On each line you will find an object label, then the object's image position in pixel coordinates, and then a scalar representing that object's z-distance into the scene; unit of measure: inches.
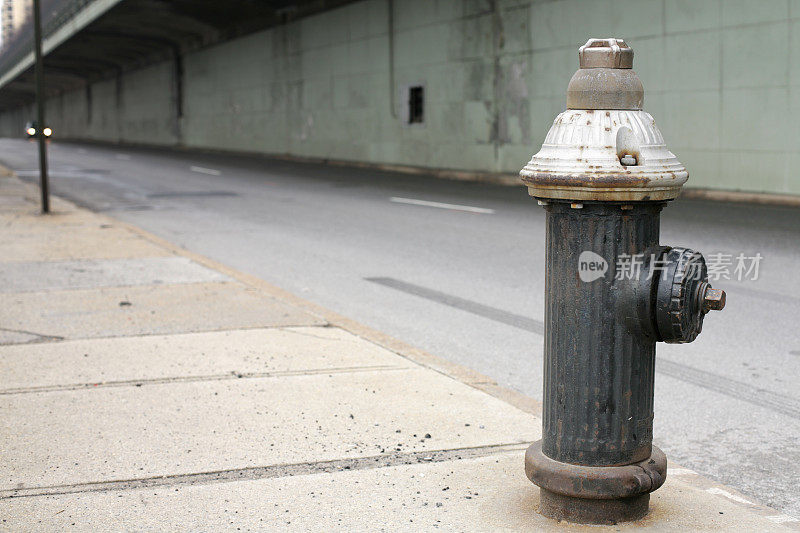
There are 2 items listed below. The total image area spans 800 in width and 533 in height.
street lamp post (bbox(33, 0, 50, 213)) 548.4
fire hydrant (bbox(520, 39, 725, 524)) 117.0
